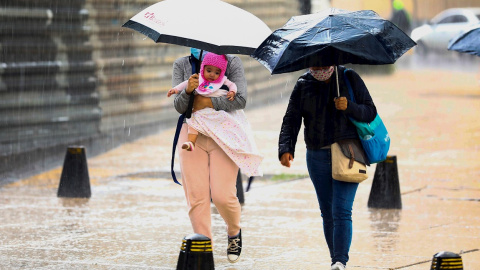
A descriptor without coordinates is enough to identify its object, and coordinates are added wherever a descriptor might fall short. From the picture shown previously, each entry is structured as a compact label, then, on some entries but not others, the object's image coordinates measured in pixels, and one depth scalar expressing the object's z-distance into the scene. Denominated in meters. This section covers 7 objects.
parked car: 61.92
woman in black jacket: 13.10
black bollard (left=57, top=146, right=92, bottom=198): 21.50
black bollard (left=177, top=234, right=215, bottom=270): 11.40
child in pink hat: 14.14
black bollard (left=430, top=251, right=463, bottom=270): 10.88
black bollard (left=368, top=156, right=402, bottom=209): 20.19
